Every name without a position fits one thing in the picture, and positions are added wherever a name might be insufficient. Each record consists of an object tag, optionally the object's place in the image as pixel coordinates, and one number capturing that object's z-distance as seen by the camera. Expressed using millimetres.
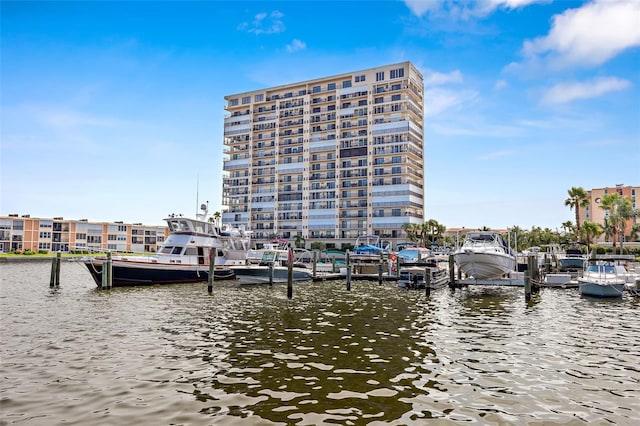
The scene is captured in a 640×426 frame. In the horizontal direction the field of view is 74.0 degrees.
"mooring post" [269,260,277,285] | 37656
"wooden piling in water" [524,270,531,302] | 27625
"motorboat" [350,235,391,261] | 58122
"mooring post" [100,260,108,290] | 33500
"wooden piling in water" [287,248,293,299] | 28534
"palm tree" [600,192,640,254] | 77688
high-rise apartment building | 98750
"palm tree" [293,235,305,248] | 102312
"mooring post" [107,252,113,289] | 33719
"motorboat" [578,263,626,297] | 28531
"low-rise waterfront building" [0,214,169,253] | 113875
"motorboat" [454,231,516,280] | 32250
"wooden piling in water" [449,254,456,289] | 34188
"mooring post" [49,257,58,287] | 35188
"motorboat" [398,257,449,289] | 34750
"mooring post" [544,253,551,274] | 43062
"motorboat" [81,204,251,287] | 35375
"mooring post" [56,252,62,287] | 35153
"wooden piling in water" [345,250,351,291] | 34219
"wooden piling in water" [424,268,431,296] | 30497
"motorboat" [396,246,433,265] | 56156
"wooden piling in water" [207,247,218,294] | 31875
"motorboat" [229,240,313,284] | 38531
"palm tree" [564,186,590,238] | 72125
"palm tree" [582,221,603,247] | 77812
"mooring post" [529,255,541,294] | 32375
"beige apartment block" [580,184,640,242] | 123938
